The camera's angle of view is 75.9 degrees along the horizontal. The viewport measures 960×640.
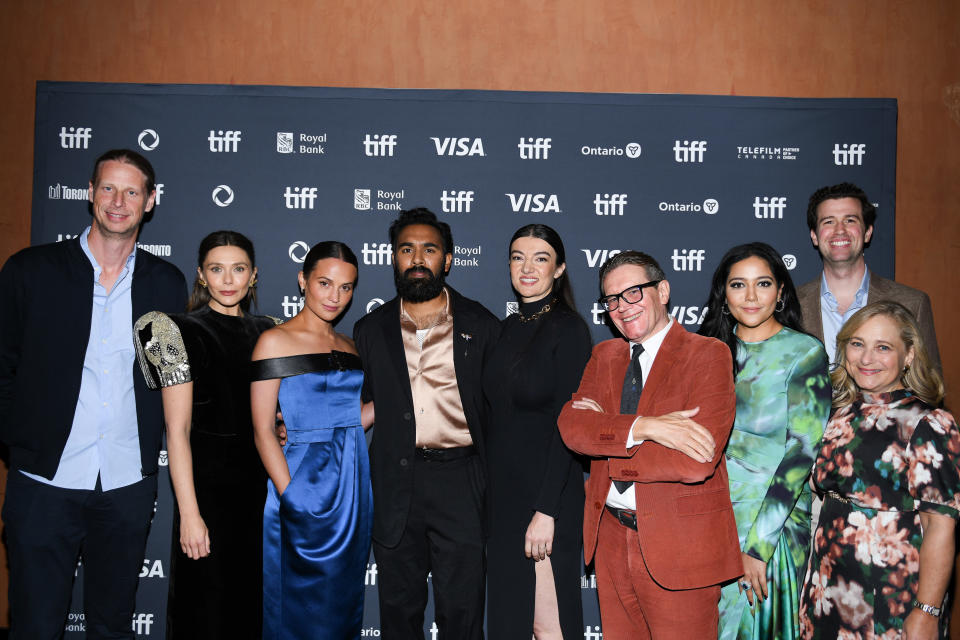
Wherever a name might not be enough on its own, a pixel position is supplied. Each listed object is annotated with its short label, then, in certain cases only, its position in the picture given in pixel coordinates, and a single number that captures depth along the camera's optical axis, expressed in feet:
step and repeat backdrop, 11.91
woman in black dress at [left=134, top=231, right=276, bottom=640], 8.44
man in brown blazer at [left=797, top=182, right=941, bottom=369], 10.42
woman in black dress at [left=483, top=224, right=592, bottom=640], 8.84
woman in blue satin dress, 8.65
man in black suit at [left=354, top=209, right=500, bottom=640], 9.00
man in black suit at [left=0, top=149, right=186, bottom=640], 8.88
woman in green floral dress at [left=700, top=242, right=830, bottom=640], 7.84
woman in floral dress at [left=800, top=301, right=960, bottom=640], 7.17
